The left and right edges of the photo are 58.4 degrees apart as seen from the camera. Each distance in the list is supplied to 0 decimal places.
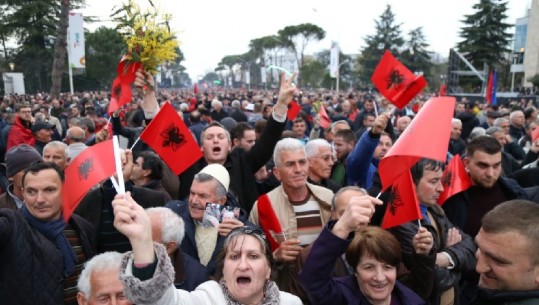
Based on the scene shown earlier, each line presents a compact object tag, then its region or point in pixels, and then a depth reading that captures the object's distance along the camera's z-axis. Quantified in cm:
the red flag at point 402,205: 278
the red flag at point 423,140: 252
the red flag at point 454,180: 385
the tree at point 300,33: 7712
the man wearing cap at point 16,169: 376
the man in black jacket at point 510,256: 184
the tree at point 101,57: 4669
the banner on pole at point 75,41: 1800
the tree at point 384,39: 6694
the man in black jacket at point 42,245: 263
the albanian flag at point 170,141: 416
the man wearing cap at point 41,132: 689
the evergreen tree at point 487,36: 4669
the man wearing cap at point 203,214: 313
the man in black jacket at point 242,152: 421
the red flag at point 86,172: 228
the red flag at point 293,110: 863
